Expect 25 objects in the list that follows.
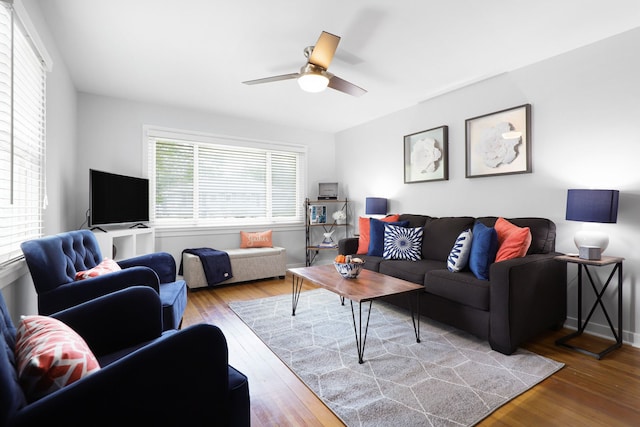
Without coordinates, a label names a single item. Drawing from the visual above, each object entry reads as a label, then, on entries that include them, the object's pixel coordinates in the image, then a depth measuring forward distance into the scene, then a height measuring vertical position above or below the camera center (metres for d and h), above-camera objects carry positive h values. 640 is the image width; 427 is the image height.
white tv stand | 3.00 -0.32
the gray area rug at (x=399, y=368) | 1.64 -1.01
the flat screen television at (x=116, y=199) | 3.08 +0.15
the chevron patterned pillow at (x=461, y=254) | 2.71 -0.35
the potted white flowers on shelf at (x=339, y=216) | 5.32 -0.05
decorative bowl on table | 2.64 -0.47
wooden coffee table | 2.21 -0.56
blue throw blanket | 4.06 -0.68
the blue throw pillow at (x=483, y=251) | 2.52 -0.31
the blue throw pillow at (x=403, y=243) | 3.41 -0.33
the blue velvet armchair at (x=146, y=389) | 0.74 -0.47
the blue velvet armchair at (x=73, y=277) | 1.64 -0.37
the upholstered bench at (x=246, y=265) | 4.05 -0.73
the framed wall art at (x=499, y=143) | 3.04 +0.72
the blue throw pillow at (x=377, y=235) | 3.71 -0.27
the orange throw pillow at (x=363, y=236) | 3.89 -0.29
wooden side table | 2.25 -0.66
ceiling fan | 2.19 +1.12
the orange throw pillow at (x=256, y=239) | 4.75 -0.40
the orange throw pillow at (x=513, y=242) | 2.54 -0.24
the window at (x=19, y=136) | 1.62 +0.46
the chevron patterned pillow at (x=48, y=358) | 0.84 -0.41
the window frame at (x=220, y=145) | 4.17 +0.73
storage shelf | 5.27 -0.20
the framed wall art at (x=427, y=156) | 3.81 +0.73
